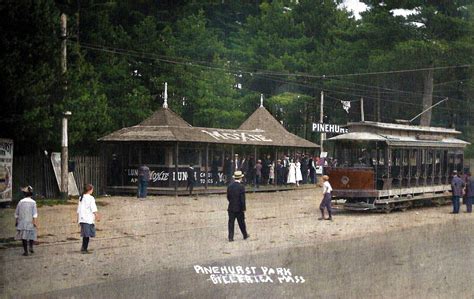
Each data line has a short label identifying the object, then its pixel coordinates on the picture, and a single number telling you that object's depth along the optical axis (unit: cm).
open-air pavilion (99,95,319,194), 3036
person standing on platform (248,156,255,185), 3566
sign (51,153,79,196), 2552
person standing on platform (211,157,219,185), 3303
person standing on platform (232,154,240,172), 3405
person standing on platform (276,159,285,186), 3753
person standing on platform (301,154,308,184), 4028
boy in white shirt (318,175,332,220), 2075
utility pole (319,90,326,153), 4547
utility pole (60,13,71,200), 2239
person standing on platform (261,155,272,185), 3678
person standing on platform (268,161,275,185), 3678
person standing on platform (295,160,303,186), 3841
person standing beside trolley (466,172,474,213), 2417
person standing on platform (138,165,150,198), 2817
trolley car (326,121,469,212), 2300
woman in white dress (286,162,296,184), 3800
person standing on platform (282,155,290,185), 3816
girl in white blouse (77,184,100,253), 1355
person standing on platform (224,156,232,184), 3341
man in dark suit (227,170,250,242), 1498
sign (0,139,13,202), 2058
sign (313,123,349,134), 4247
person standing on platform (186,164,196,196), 2967
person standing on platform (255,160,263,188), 3469
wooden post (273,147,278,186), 3722
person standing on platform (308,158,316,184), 4097
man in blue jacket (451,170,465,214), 2324
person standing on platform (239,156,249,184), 3512
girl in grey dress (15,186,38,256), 1309
